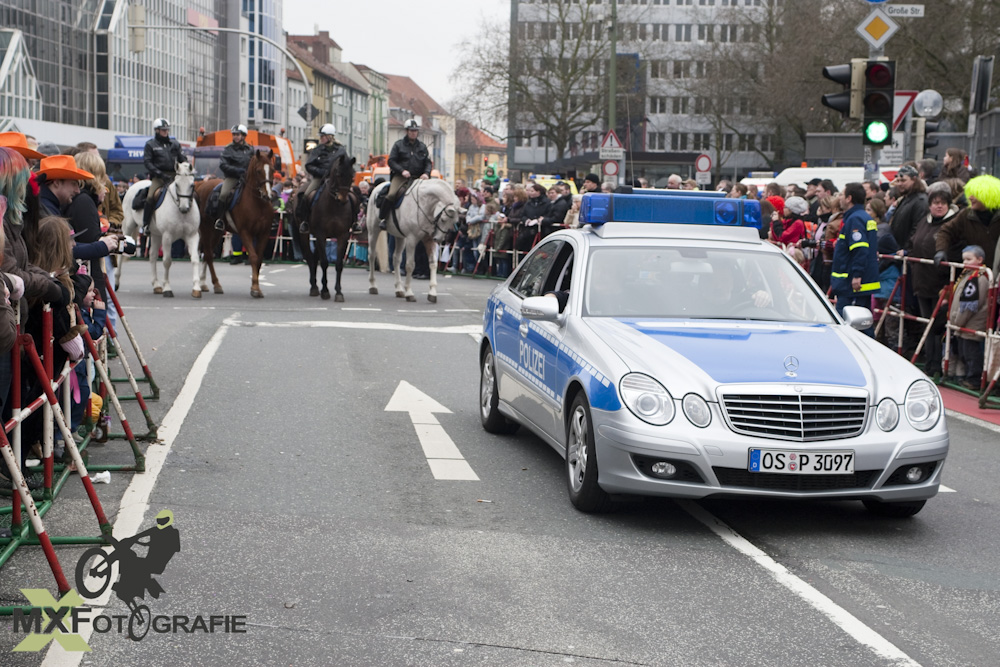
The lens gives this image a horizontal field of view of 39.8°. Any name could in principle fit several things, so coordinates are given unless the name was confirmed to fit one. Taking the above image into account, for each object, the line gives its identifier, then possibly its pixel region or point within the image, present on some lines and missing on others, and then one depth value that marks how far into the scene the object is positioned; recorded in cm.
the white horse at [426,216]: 2214
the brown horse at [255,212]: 2147
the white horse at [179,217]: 2133
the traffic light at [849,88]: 1551
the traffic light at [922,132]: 1970
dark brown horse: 2170
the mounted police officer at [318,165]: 2206
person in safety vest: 1410
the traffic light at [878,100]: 1539
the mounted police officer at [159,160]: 2183
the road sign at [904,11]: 1590
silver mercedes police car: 704
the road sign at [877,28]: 1580
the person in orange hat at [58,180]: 848
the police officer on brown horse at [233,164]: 2212
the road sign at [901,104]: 1689
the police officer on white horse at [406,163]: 2233
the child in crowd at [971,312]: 1302
